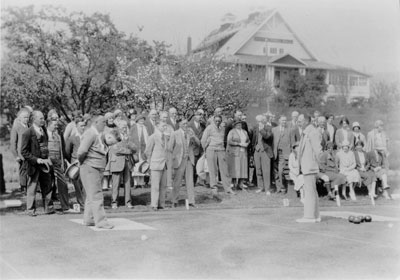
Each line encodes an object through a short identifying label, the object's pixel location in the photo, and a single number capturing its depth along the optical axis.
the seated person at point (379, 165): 15.42
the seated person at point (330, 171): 14.76
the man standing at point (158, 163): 12.29
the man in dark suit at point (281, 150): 15.35
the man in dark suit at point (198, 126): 15.39
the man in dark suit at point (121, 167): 12.42
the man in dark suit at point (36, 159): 11.02
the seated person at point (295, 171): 14.37
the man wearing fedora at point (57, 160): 11.67
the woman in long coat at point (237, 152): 15.36
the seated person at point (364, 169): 15.27
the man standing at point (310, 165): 10.87
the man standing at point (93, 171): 9.56
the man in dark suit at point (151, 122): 14.54
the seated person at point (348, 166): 15.00
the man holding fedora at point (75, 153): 12.19
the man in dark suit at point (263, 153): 15.40
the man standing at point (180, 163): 12.86
